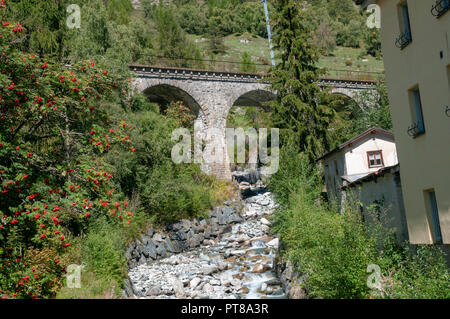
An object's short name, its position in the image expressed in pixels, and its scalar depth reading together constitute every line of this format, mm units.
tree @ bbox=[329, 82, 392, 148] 24772
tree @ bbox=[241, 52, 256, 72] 50844
